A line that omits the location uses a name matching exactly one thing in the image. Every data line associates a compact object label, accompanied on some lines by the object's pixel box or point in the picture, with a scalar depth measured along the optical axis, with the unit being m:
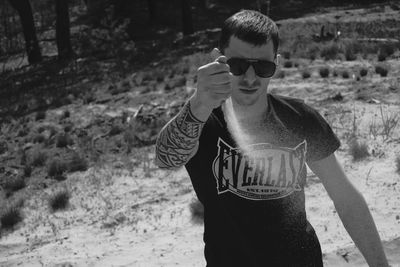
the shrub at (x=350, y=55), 11.24
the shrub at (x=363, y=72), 9.77
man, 1.77
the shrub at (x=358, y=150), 6.13
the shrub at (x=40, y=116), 10.81
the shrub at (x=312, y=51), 11.77
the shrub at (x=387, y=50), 11.06
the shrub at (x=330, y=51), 11.62
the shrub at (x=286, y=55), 12.08
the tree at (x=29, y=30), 17.89
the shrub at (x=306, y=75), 10.24
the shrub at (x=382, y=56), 10.75
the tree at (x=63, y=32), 17.36
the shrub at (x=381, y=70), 9.62
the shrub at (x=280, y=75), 10.44
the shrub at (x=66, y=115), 10.52
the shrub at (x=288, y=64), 11.26
